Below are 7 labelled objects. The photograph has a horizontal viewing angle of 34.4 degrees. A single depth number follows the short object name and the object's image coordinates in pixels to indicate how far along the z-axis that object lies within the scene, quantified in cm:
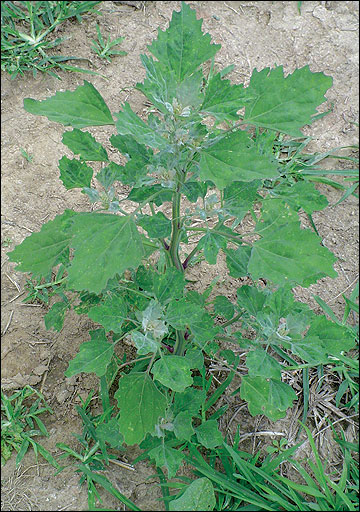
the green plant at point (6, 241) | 98
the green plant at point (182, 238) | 57
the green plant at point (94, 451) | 75
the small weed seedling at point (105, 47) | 120
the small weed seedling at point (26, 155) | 105
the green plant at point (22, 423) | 81
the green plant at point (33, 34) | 115
